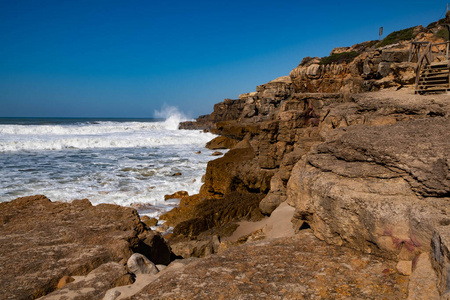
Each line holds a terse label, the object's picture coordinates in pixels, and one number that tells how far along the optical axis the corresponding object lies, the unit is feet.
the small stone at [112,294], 9.30
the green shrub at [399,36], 93.94
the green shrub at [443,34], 65.88
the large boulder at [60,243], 10.68
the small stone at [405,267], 7.86
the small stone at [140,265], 11.94
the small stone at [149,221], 30.15
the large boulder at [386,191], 8.23
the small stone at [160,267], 12.91
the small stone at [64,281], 10.73
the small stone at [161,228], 28.77
